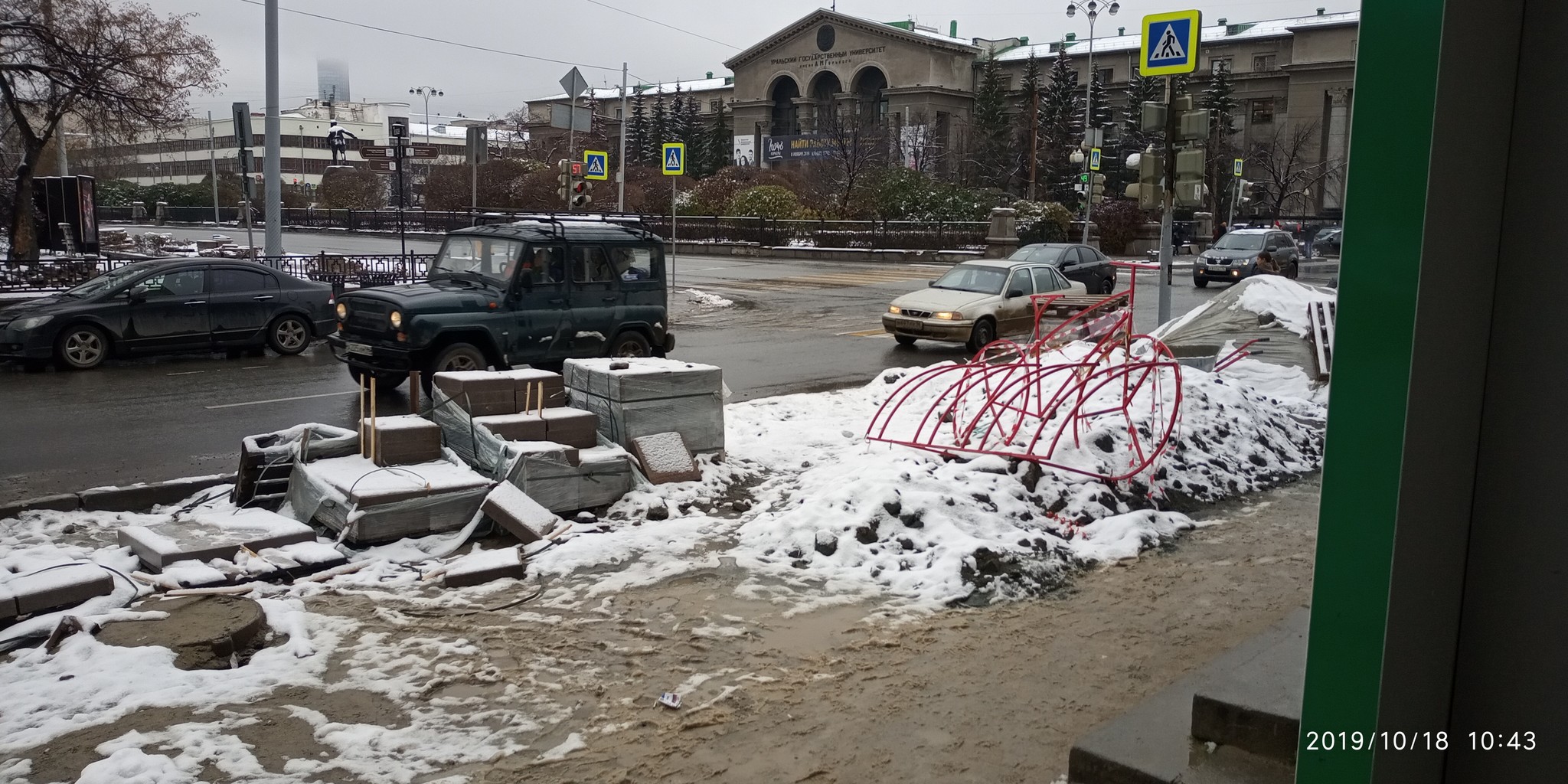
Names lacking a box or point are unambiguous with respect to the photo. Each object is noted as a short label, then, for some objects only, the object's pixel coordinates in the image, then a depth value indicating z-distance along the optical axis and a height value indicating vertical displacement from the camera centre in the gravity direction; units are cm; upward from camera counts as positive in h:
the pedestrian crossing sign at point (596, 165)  2722 +195
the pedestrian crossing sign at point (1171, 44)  1570 +312
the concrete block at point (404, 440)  791 -145
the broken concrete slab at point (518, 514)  714 -177
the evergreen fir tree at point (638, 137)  9138 +907
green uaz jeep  1208 -73
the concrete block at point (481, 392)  870 -118
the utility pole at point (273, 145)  2152 +176
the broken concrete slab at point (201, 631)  519 -192
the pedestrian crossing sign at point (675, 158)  2645 +211
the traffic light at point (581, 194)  2675 +121
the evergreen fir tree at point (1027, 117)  7300 +951
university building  7069 +1296
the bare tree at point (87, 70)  2319 +341
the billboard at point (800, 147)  7288 +723
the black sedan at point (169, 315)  1458 -116
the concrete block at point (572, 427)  834 -139
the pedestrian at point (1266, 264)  1928 -2
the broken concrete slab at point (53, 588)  556 -184
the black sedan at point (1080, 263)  2566 -11
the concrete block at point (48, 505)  761 -192
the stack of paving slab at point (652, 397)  877 -123
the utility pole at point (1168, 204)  1638 +86
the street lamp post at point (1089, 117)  3856 +755
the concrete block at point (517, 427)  823 -138
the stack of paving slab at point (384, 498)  708 -171
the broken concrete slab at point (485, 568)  640 -191
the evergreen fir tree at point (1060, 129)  7281 +846
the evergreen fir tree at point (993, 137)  7575 +815
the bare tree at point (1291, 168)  6303 +578
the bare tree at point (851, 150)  5650 +593
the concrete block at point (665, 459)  855 -165
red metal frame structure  850 -131
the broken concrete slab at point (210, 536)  644 -183
